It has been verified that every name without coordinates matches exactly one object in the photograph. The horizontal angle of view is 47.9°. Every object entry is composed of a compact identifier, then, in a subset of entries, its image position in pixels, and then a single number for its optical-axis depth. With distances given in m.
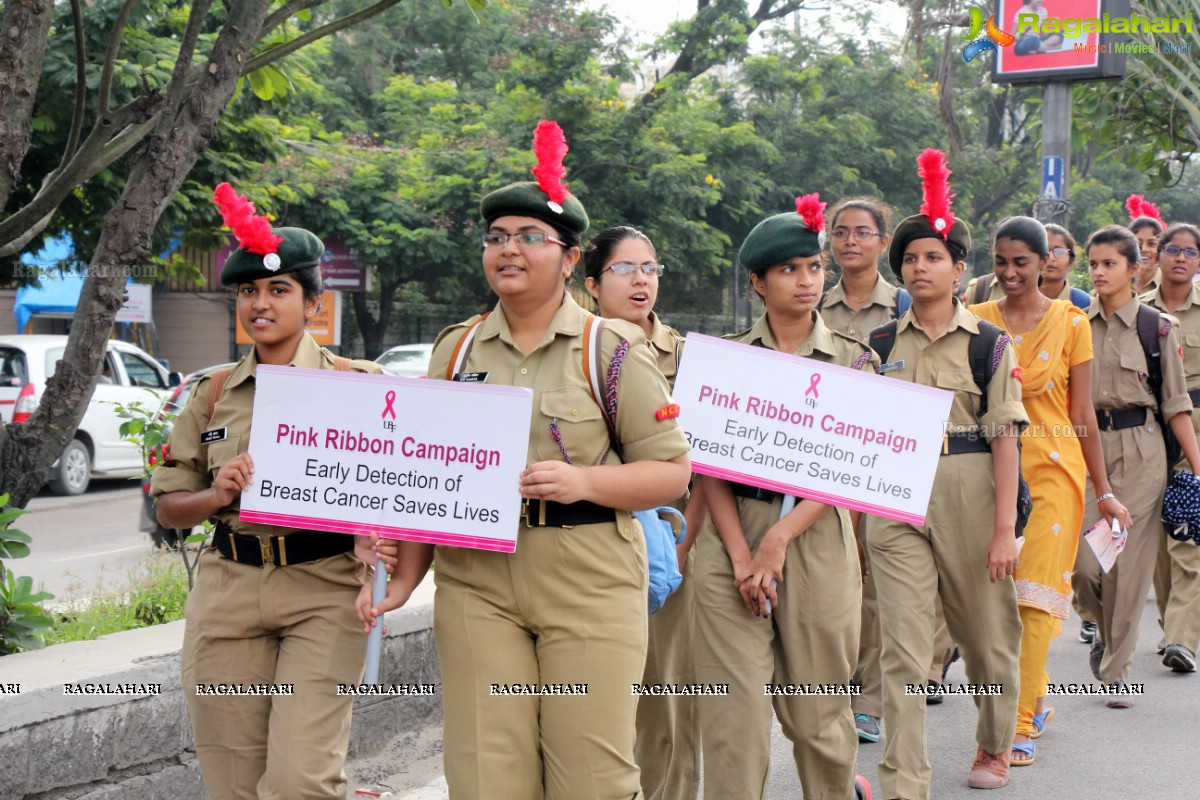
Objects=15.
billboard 10.52
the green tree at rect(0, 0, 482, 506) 4.80
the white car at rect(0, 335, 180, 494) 15.12
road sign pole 10.58
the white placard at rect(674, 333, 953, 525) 4.18
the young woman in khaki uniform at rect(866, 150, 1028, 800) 4.82
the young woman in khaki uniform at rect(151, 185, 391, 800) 3.53
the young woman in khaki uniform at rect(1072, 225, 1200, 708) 6.77
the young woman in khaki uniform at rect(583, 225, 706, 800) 4.45
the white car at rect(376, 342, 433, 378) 20.78
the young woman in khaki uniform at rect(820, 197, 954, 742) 5.95
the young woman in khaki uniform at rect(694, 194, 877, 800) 4.06
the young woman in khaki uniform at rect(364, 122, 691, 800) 3.21
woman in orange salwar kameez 5.49
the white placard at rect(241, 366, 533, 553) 3.29
